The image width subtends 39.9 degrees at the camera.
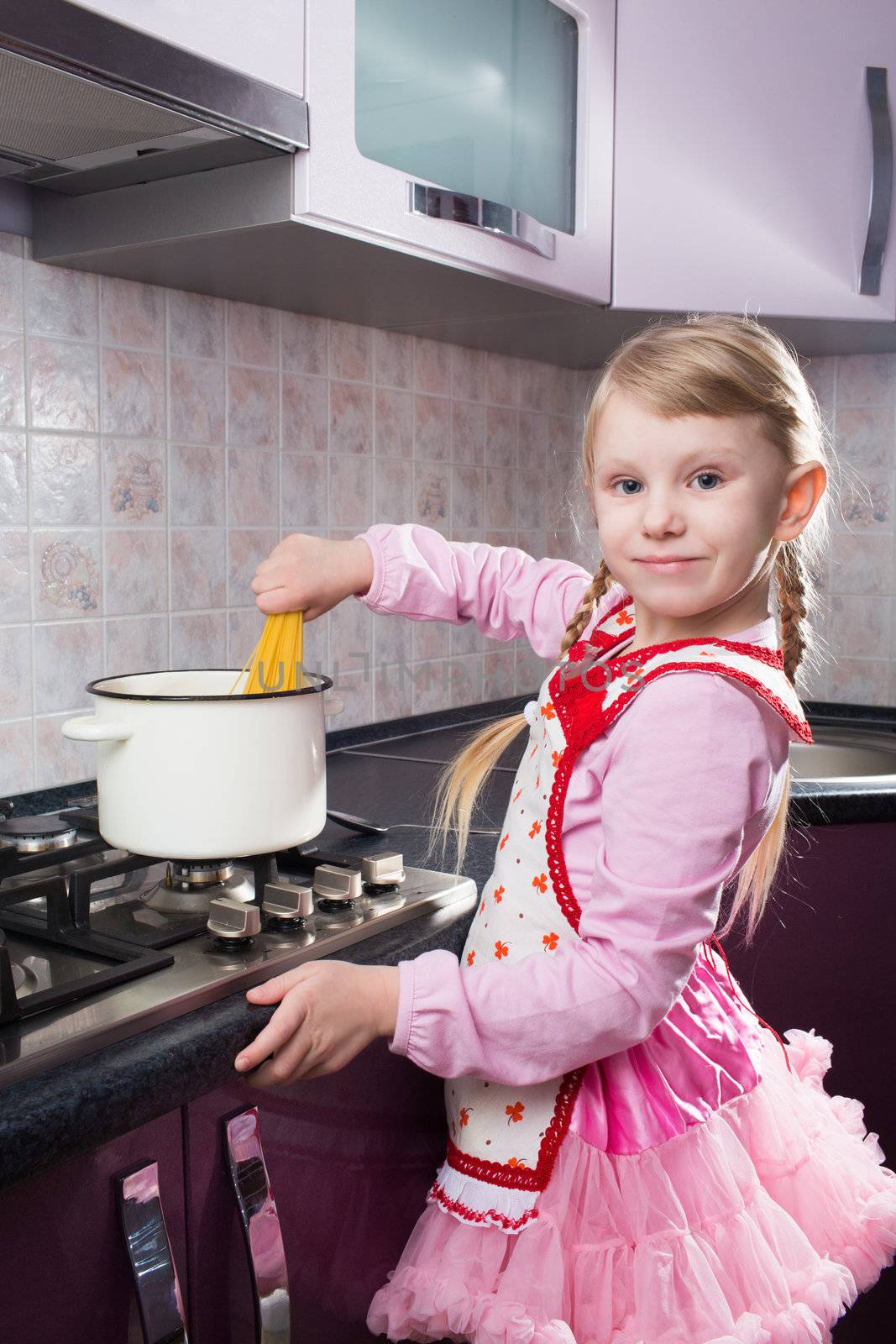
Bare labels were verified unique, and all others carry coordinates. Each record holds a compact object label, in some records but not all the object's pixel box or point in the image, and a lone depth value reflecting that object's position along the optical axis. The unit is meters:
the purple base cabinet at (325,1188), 0.78
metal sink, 1.86
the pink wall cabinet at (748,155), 1.55
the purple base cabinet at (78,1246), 0.66
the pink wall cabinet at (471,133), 1.11
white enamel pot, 0.83
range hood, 0.88
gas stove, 0.71
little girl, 0.77
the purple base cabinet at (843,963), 1.39
